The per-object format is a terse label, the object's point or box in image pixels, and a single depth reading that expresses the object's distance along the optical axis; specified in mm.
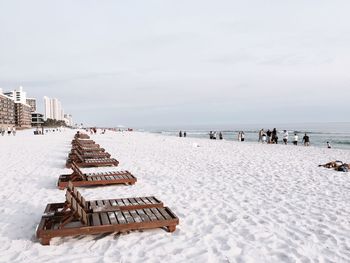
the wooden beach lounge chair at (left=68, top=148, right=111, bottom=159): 14675
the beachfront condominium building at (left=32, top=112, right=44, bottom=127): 153875
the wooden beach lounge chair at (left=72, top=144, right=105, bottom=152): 16900
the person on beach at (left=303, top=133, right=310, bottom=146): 30172
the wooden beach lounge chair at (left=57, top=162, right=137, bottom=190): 8852
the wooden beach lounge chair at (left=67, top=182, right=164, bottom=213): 5555
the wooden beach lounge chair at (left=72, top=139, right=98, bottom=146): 22447
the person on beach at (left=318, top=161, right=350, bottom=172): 12001
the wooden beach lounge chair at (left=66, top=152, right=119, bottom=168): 12906
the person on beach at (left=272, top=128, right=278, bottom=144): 32037
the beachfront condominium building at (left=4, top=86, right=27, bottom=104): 167000
